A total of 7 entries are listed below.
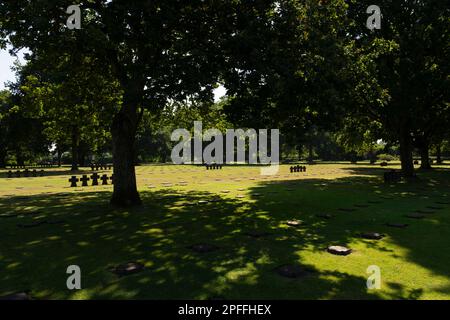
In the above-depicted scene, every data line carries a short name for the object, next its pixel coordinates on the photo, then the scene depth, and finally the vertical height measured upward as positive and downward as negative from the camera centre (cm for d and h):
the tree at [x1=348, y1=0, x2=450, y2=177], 2061 +652
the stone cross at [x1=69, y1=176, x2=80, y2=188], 2132 -154
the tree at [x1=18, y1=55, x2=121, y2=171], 1309 +295
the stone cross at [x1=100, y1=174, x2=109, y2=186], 2255 -158
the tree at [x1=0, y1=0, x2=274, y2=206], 935 +381
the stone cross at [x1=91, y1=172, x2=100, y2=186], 2219 -149
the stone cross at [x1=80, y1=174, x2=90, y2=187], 2175 -152
